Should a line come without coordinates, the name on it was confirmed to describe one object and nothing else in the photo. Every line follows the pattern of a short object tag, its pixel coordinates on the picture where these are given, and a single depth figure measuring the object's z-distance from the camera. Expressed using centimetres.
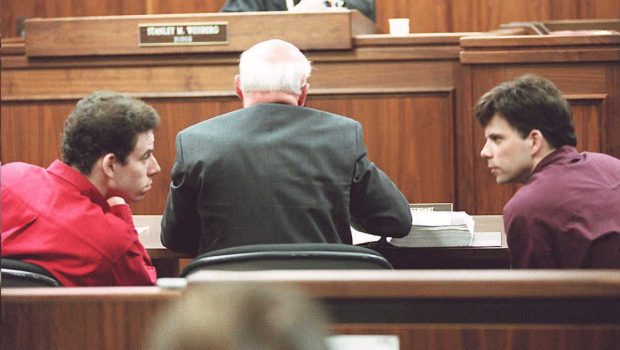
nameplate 1006
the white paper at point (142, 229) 710
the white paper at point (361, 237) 666
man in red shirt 545
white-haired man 596
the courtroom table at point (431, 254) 617
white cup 1125
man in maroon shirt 575
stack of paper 620
